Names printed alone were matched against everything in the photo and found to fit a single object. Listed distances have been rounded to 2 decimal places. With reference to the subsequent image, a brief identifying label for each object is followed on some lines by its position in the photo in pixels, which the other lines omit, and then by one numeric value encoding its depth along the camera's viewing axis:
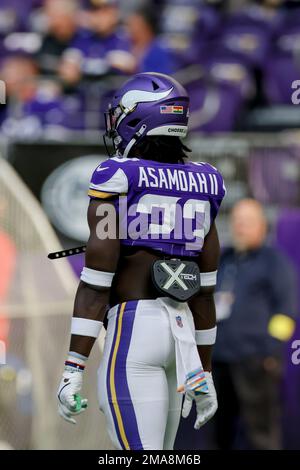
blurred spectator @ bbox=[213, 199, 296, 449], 13.78
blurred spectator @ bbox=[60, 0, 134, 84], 18.20
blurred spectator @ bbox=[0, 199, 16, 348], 10.93
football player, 7.84
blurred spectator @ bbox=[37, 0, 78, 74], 19.69
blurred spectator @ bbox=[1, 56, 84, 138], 16.72
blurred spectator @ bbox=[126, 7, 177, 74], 18.08
